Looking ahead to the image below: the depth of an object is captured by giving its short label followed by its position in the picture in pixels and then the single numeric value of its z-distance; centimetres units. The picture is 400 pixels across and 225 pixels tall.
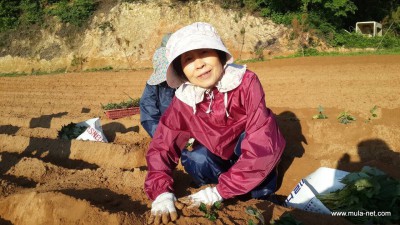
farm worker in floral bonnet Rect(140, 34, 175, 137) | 375
